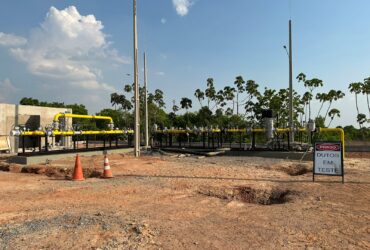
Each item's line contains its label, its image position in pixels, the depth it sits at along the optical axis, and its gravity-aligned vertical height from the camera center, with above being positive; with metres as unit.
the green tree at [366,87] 54.01 +6.47
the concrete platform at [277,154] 17.82 -1.26
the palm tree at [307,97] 56.00 +5.20
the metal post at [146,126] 25.19 +0.36
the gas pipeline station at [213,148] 17.97 -0.67
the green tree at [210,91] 60.31 +6.66
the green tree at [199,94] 62.97 +6.43
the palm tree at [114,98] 74.12 +6.81
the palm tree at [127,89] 69.19 +8.11
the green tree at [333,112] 59.80 +3.03
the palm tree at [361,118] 55.97 +1.90
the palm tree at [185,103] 69.06 +5.34
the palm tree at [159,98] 64.12 +5.91
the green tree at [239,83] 59.62 +7.91
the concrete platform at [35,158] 16.36 -1.28
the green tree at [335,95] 56.19 +5.53
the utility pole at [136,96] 19.47 +1.94
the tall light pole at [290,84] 20.92 +2.70
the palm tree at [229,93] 59.91 +6.26
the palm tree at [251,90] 57.72 +6.56
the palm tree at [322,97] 56.81 +5.29
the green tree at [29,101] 80.25 +6.83
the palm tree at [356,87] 55.72 +6.66
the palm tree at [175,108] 68.11 +4.33
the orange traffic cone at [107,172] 11.91 -1.36
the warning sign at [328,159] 10.46 -0.84
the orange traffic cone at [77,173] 11.83 -1.38
